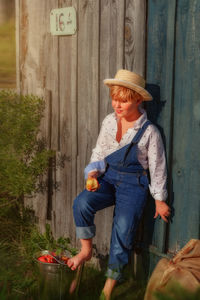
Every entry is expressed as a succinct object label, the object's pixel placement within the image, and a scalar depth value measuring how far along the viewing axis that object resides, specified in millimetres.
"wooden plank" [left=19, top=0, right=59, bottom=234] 4492
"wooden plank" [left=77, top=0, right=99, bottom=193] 3984
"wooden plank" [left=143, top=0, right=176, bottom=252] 3348
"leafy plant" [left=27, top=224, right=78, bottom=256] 3792
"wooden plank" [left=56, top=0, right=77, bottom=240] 4264
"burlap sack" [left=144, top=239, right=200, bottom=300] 2742
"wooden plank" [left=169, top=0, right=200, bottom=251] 3207
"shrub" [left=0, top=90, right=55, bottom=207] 4383
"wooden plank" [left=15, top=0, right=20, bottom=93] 4777
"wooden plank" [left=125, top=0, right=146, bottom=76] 3522
